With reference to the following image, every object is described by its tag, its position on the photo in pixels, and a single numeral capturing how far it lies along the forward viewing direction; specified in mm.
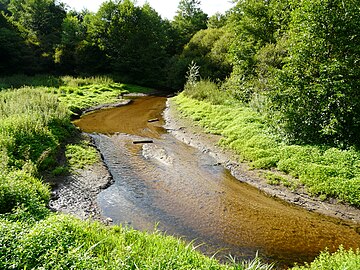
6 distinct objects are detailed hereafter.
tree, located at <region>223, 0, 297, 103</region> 17938
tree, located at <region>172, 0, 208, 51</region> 47138
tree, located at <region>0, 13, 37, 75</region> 31219
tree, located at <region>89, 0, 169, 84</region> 38406
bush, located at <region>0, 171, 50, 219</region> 6247
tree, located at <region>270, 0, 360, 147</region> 10695
